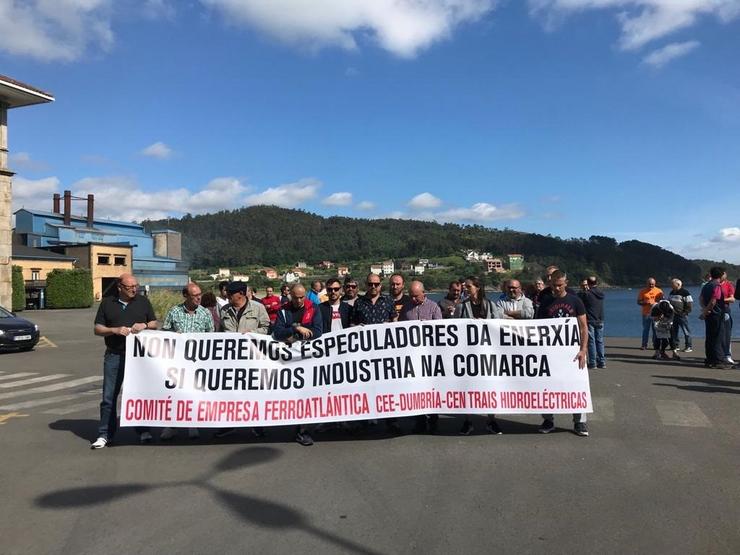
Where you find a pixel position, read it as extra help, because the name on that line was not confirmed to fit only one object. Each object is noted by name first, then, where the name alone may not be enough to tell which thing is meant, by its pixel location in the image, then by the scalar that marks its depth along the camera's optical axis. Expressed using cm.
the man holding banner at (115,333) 694
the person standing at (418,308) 760
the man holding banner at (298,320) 729
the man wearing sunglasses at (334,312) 765
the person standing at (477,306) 786
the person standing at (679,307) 1431
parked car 1711
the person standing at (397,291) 802
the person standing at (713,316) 1237
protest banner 700
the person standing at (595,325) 1279
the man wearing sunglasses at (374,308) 759
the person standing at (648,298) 1525
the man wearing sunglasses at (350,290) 870
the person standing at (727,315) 1246
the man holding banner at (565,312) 719
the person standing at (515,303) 886
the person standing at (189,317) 749
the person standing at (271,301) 1234
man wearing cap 745
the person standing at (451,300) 870
